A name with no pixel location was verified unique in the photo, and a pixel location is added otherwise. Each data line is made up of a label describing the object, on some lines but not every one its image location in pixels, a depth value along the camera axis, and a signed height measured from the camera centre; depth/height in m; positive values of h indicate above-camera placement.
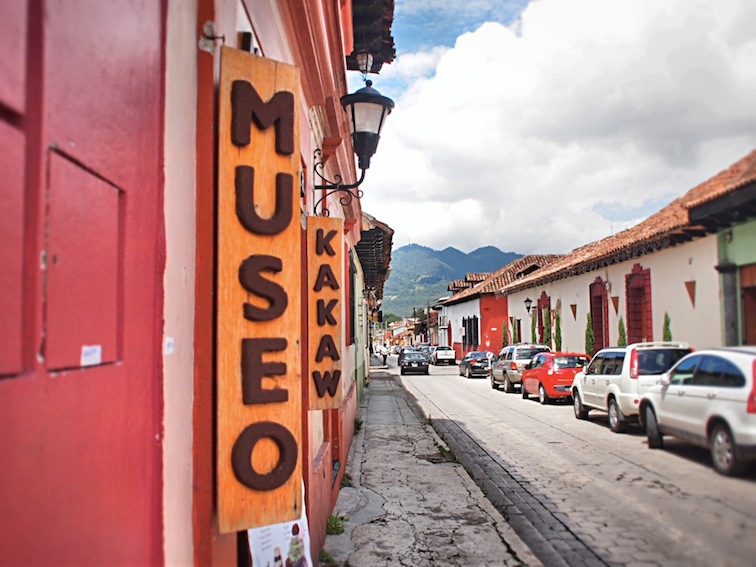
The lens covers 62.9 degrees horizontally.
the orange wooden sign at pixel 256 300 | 2.49 +0.13
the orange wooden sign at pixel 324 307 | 4.87 +0.18
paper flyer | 3.25 -1.21
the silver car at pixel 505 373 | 19.31 -1.53
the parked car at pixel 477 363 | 29.31 -1.69
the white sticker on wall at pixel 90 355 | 1.56 -0.06
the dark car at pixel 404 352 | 33.08 -1.27
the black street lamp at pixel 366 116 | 5.29 +1.83
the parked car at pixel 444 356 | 41.94 -1.91
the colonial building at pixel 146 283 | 1.30 +0.15
